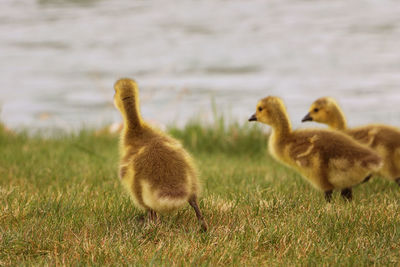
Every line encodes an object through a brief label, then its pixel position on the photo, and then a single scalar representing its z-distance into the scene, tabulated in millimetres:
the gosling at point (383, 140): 11125
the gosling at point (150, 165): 7633
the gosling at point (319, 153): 9836
